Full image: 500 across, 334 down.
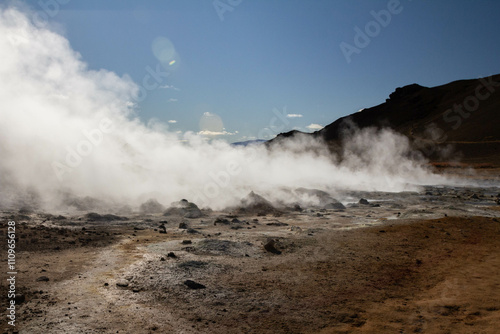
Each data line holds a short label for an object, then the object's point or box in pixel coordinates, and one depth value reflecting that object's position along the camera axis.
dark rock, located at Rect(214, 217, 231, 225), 13.66
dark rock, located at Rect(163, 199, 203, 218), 15.43
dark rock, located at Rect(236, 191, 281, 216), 17.00
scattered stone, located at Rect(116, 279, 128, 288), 6.03
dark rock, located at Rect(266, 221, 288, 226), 13.47
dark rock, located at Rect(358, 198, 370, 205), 19.34
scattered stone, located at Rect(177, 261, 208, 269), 7.15
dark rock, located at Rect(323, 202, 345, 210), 18.02
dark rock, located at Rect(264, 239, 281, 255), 8.85
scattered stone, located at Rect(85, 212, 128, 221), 13.11
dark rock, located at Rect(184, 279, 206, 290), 6.14
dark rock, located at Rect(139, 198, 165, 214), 16.55
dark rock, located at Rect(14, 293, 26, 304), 5.09
